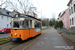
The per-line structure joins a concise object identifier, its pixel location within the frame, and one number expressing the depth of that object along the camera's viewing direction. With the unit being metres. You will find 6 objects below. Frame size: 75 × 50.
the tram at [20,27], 6.27
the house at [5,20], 20.68
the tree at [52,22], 70.92
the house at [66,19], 22.65
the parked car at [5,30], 15.35
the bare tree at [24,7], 12.72
